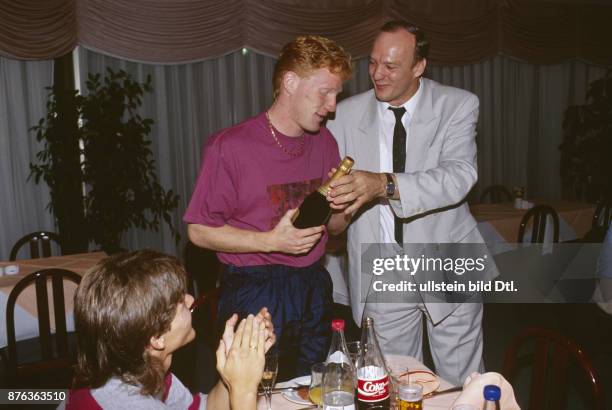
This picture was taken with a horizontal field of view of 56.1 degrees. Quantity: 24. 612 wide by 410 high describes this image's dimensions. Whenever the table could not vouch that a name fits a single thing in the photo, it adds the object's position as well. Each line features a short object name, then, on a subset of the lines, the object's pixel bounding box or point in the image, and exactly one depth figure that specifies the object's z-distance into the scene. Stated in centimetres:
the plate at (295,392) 153
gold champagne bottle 203
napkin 129
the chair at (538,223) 437
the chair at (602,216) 437
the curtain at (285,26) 470
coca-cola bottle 132
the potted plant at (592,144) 655
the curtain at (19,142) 489
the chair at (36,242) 411
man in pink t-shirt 198
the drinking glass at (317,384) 146
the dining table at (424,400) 150
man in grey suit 229
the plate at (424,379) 156
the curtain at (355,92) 558
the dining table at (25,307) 301
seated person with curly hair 127
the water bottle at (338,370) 139
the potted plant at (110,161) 459
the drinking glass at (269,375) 141
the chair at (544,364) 172
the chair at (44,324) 274
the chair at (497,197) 705
